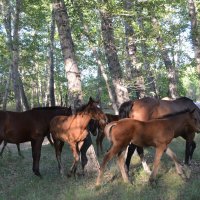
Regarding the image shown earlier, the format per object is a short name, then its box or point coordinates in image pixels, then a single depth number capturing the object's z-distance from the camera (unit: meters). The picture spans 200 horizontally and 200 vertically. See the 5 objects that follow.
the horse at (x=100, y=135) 14.56
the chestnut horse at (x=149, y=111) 10.38
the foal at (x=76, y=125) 9.49
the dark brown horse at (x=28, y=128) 10.32
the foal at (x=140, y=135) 8.58
